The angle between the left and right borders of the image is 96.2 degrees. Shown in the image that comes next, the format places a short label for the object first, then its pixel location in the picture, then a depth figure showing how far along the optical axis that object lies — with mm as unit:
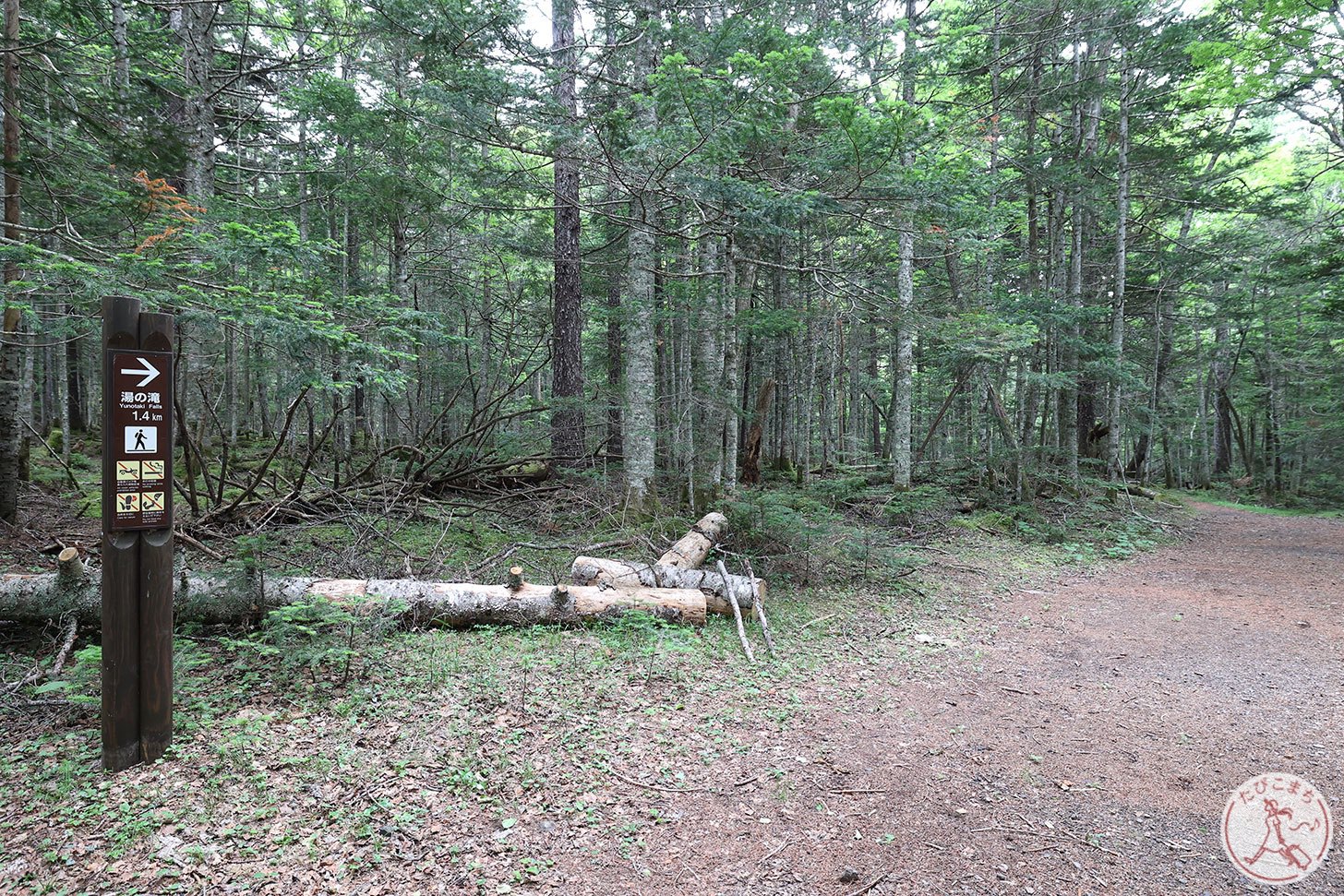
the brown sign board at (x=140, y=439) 3492
